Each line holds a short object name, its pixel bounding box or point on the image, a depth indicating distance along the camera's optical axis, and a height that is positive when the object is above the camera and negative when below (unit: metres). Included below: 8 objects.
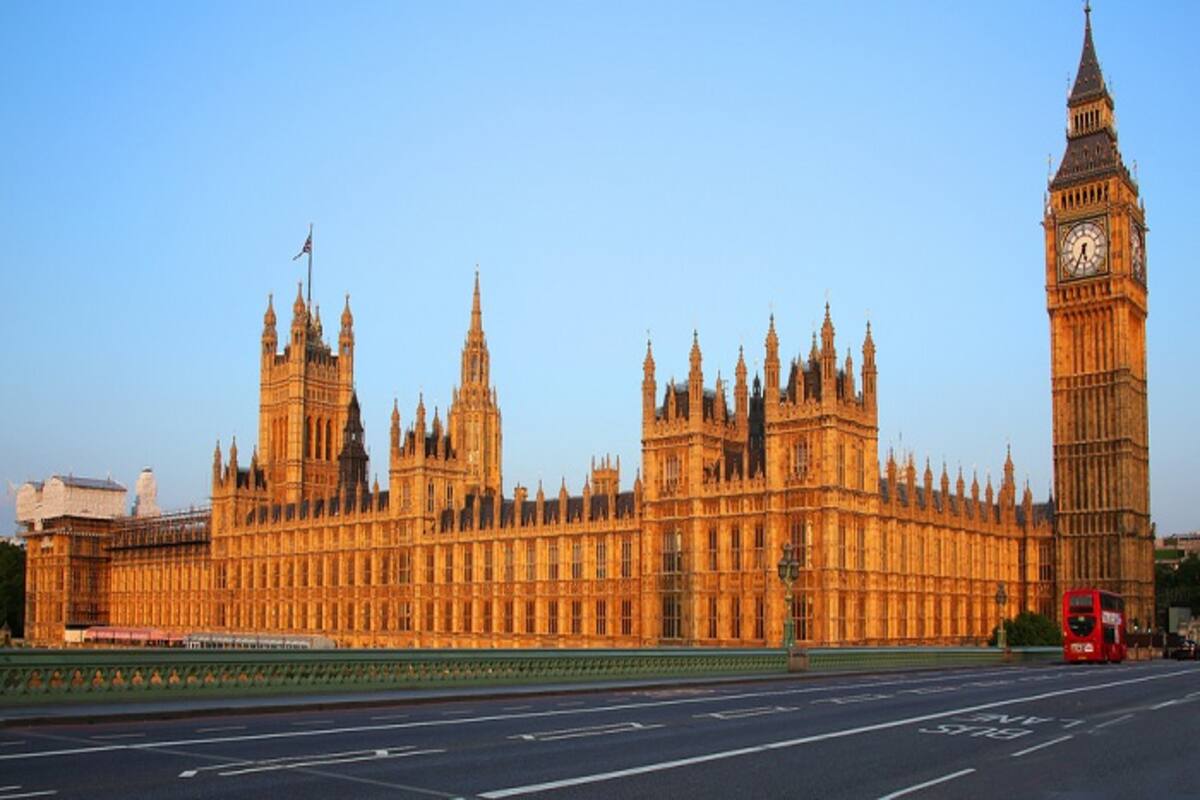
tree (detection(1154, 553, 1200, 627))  140.25 -6.67
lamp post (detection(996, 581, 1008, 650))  64.88 -5.72
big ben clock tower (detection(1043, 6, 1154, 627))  95.81 +11.65
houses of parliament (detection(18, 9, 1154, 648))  74.62 +0.44
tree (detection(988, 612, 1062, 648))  81.06 -6.58
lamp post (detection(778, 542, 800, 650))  47.50 -1.64
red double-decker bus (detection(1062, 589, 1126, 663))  62.84 -4.76
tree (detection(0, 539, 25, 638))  156.75 -7.01
